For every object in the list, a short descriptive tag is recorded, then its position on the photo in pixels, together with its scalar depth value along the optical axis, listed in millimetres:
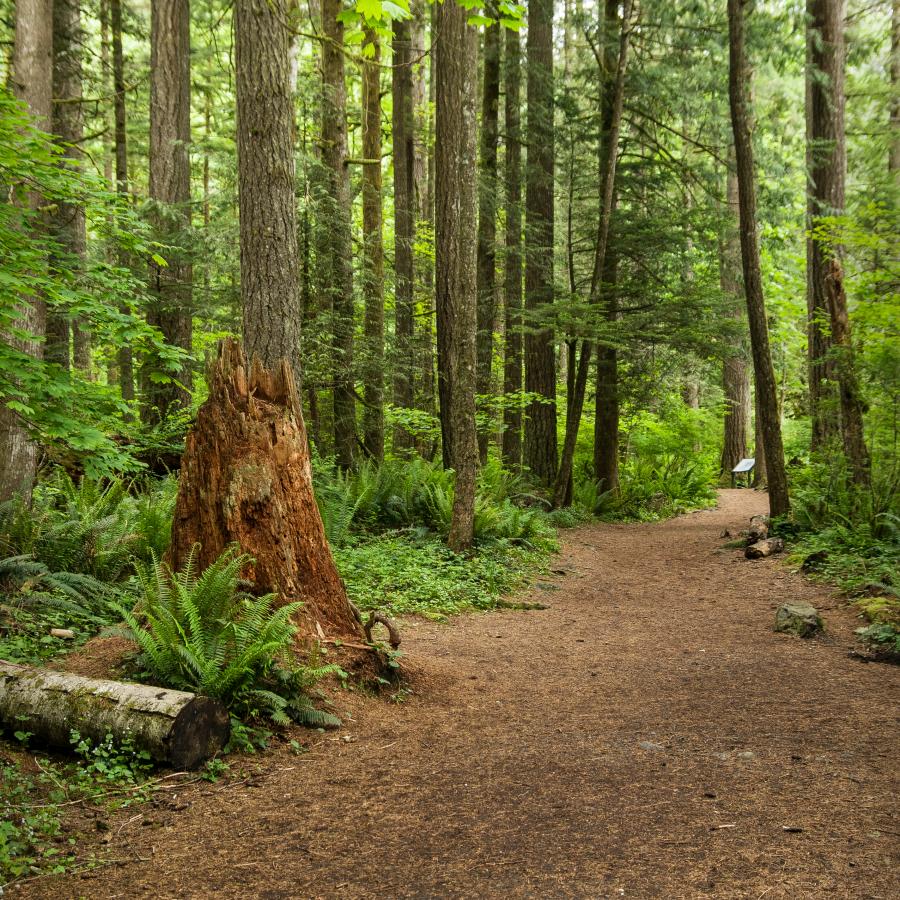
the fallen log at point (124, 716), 3771
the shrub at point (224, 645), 4211
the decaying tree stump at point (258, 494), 5172
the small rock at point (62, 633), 5234
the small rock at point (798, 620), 6842
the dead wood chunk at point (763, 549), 10711
